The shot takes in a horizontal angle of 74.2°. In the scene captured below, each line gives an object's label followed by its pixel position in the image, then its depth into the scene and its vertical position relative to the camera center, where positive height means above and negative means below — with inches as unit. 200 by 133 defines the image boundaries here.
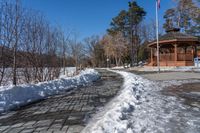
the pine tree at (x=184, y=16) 1037.0 +449.7
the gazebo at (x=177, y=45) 705.7 +108.0
